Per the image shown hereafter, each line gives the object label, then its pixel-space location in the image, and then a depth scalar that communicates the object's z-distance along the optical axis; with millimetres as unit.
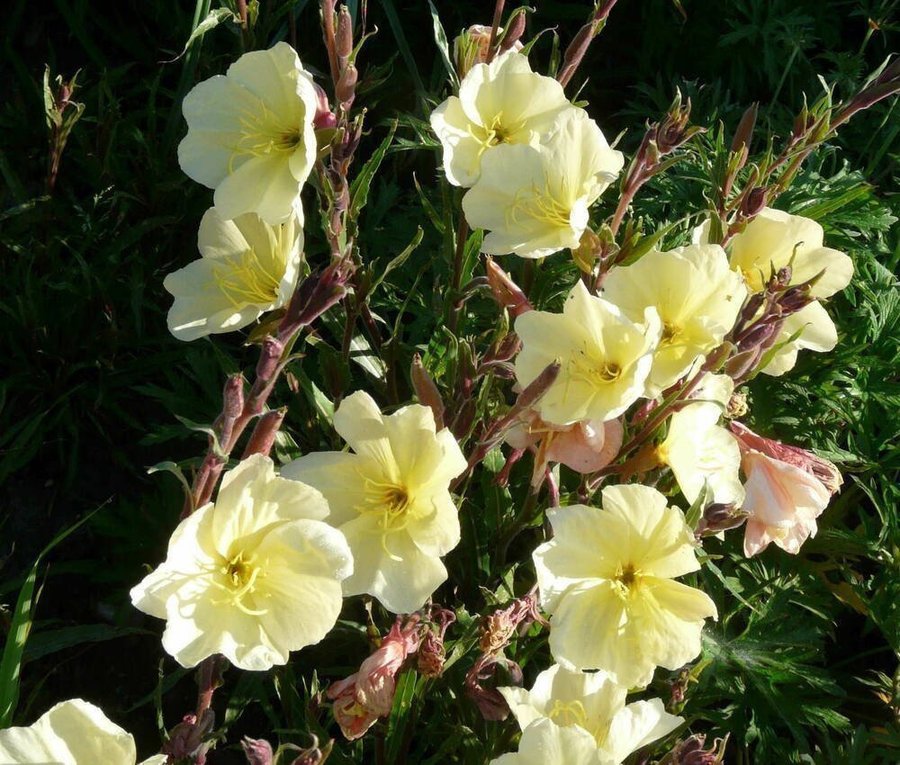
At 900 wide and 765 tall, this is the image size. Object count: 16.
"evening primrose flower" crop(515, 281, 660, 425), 446
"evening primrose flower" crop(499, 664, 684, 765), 429
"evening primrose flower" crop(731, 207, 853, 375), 515
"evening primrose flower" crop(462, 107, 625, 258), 486
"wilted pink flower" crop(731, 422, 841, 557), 477
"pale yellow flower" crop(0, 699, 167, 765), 388
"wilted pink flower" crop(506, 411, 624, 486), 455
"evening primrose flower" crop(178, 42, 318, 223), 466
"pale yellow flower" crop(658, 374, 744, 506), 461
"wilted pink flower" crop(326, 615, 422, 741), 449
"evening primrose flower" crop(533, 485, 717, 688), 441
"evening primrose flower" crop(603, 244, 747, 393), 460
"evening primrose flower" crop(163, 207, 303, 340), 490
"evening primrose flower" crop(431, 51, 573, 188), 513
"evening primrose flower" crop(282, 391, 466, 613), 437
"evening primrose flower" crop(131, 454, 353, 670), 408
